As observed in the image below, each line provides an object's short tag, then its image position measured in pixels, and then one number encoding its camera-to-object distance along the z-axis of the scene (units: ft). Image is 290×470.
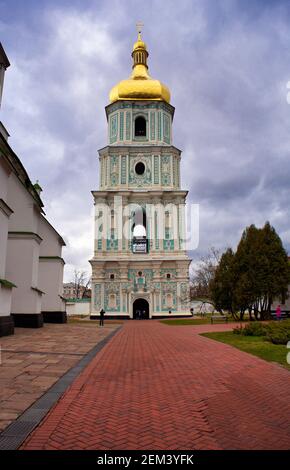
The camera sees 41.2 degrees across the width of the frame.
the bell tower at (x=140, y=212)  124.77
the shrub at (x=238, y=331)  54.38
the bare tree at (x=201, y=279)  193.45
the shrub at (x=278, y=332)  42.95
